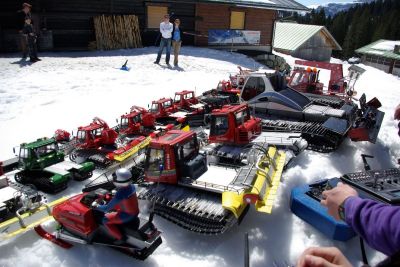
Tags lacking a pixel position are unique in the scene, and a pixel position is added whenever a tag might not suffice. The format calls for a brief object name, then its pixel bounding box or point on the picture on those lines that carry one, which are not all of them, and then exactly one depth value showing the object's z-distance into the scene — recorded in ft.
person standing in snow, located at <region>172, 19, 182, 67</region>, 60.44
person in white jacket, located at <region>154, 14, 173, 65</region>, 59.26
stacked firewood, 67.10
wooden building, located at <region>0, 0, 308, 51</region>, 61.72
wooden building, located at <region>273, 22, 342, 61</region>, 111.24
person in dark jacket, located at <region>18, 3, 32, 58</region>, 53.01
